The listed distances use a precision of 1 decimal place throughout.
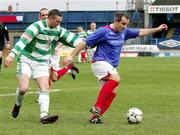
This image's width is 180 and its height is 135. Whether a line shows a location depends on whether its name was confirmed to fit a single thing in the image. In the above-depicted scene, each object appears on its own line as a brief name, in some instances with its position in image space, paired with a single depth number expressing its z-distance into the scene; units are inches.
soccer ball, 406.3
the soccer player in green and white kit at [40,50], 414.6
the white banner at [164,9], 2452.0
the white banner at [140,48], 1978.3
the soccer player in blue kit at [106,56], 416.2
